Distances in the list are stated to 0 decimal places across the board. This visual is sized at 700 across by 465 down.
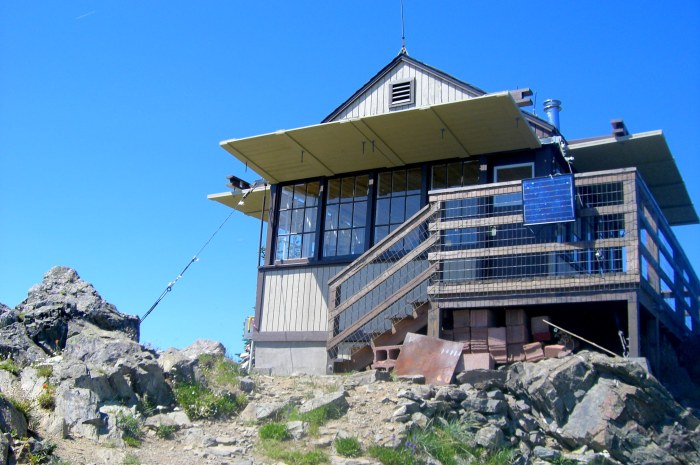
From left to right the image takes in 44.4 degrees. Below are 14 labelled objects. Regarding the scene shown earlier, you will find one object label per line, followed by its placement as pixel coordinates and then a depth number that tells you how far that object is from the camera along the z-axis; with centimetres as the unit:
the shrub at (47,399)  947
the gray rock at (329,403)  1023
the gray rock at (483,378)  1116
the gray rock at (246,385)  1119
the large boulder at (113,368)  995
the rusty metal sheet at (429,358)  1163
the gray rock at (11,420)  830
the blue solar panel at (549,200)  1223
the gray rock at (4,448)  766
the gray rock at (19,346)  1103
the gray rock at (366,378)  1152
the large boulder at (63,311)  1162
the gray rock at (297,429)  967
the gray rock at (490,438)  970
